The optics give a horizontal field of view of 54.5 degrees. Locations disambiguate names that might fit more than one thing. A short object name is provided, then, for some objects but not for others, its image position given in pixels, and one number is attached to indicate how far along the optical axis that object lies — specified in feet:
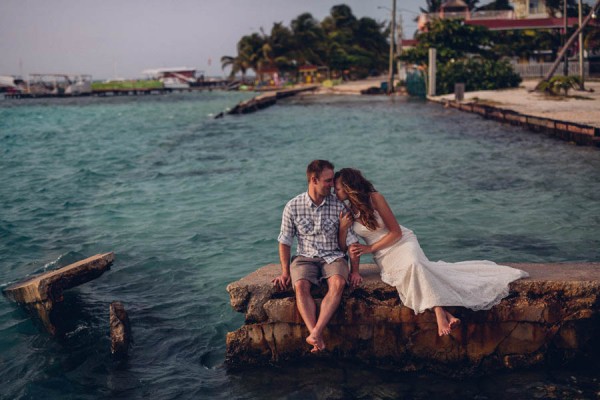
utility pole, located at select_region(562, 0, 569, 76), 121.68
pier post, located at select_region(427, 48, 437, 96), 136.05
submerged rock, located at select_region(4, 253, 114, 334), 20.43
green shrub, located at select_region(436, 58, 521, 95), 134.92
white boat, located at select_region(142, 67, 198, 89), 386.73
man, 15.81
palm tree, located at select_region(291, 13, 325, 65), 288.06
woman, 15.25
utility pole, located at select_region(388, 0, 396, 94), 176.76
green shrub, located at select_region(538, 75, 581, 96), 97.09
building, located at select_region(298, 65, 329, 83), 291.79
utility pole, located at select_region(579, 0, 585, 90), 109.34
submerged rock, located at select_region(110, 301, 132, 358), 18.71
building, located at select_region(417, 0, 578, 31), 168.55
